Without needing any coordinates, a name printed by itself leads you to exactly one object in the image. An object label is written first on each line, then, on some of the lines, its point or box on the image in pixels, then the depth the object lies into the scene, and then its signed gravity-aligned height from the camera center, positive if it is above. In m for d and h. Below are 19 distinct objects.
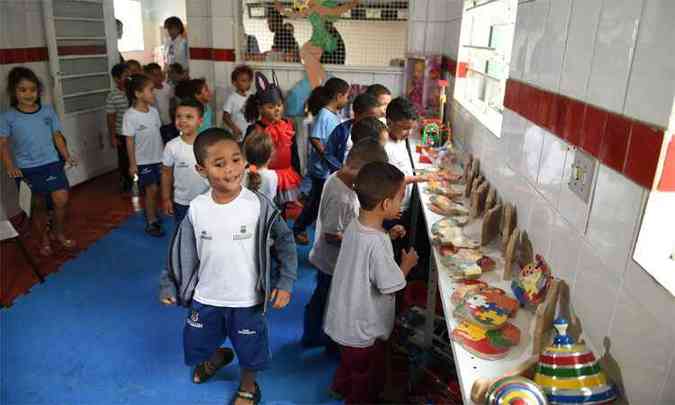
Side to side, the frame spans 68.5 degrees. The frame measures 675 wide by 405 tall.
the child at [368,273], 1.94 -0.81
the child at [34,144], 3.58 -0.67
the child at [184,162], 3.12 -0.65
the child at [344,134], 3.34 -0.48
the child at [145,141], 4.09 -0.70
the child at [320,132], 3.76 -0.53
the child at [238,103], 5.10 -0.45
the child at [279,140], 3.82 -0.60
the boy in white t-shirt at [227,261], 2.09 -0.85
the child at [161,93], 5.40 -0.40
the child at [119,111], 5.06 -0.57
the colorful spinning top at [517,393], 1.21 -0.77
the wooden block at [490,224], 2.29 -0.70
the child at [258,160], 2.93 -0.59
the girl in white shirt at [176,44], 6.05 +0.14
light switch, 1.49 -0.31
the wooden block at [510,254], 1.98 -0.73
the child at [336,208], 2.35 -0.68
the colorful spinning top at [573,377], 1.23 -0.74
